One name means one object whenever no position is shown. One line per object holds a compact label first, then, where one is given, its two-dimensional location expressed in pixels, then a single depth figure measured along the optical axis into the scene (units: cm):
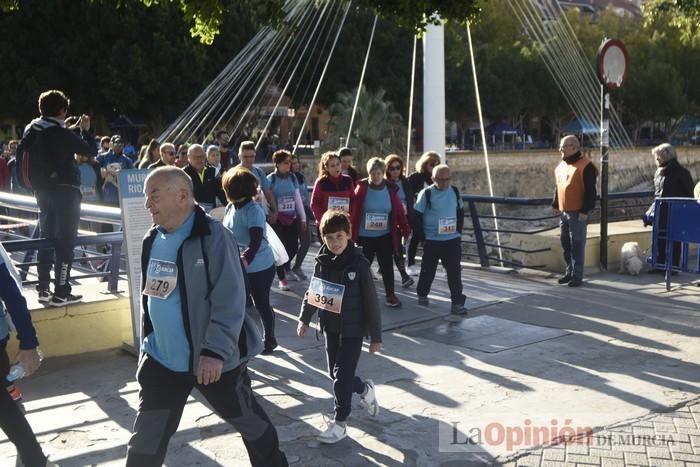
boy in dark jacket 509
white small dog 1046
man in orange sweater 967
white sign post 652
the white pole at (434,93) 1477
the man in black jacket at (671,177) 1018
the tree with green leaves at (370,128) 3953
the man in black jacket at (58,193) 696
